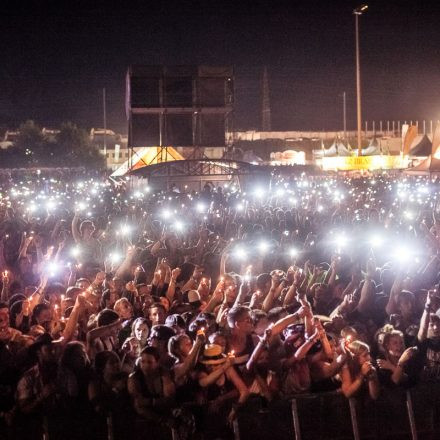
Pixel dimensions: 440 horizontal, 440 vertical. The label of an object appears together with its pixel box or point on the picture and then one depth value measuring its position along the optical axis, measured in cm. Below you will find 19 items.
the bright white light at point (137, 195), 1928
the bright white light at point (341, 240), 1003
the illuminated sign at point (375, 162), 3441
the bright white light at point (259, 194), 1998
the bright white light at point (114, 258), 947
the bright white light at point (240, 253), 918
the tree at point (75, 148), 5322
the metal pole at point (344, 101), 6277
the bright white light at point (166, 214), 1437
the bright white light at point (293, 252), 976
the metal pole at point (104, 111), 5706
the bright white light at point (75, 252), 967
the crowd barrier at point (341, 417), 483
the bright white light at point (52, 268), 845
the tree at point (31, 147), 5272
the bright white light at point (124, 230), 1135
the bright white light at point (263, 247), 960
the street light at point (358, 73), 2875
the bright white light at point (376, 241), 1022
